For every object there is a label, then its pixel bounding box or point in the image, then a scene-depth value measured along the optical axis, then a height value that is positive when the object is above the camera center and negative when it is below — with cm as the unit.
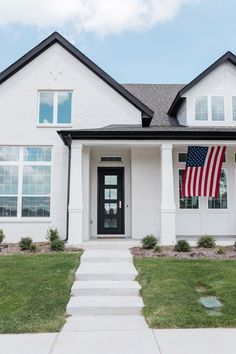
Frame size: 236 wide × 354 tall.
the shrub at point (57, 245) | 1050 -89
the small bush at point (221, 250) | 997 -98
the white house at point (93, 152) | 1305 +230
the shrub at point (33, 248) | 1062 -97
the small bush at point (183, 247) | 1034 -91
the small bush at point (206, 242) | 1097 -82
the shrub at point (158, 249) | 1027 -97
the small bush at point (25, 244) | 1072 -87
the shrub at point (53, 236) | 1156 -68
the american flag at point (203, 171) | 1244 +152
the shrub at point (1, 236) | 1184 -70
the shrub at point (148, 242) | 1066 -80
